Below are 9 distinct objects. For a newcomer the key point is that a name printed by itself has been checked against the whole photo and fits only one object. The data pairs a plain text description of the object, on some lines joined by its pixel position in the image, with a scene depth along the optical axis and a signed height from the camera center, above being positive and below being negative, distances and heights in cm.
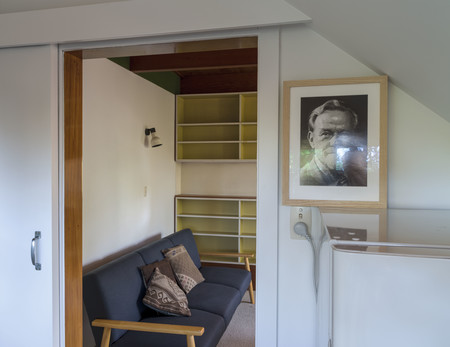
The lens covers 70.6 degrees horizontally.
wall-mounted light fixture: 334 +32
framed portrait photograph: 112 +10
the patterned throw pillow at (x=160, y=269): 252 -84
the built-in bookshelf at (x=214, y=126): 421 +58
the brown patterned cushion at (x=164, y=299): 236 -98
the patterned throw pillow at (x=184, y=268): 295 -97
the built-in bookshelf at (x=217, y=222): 420 -73
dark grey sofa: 204 -99
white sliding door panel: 150 -13
